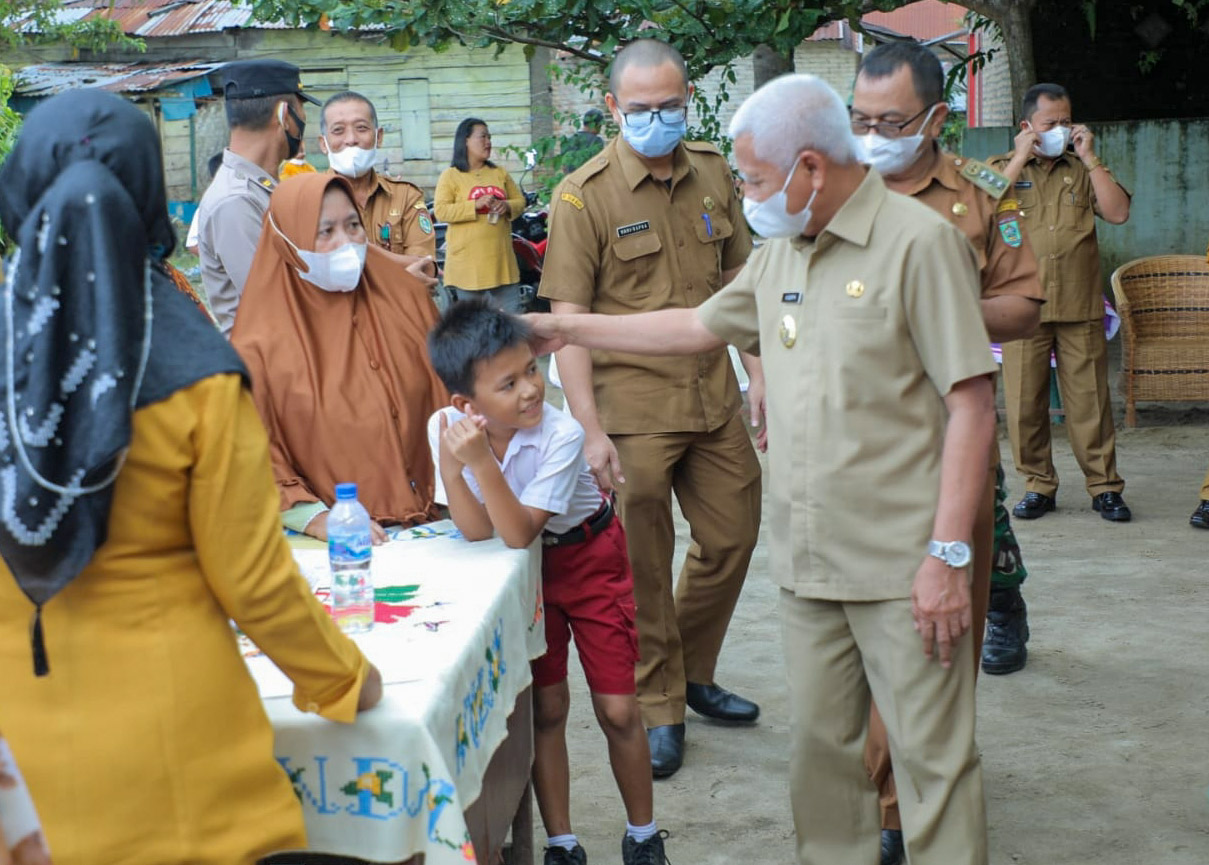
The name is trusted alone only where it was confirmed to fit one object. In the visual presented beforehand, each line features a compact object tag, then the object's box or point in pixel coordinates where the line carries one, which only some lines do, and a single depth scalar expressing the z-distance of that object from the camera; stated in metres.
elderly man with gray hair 2.59
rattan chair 7.99
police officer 4.19
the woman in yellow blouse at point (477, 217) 10.34
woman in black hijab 1.79
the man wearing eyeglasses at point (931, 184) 3.36
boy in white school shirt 3.09
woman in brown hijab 3.38
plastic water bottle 2.68
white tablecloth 2.29
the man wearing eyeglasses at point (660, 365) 3.97
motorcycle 12.67
